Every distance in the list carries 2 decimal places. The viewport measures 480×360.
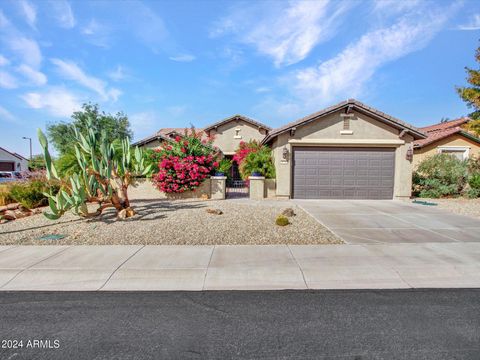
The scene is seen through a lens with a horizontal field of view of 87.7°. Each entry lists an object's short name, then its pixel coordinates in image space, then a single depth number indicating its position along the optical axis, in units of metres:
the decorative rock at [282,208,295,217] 8.56
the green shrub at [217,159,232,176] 14.39
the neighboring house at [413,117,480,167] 16.94
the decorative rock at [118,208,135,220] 8.05
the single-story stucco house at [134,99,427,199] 13.01
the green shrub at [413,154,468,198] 13.70
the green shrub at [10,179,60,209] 10.51
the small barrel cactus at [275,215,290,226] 7.32
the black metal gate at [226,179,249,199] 14.65
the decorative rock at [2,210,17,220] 8.29
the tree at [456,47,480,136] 14.07
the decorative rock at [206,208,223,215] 8.88
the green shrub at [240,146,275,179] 13.90
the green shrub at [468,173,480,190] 13.40
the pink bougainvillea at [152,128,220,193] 12.59
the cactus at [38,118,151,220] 6.87
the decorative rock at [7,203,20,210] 9.81
